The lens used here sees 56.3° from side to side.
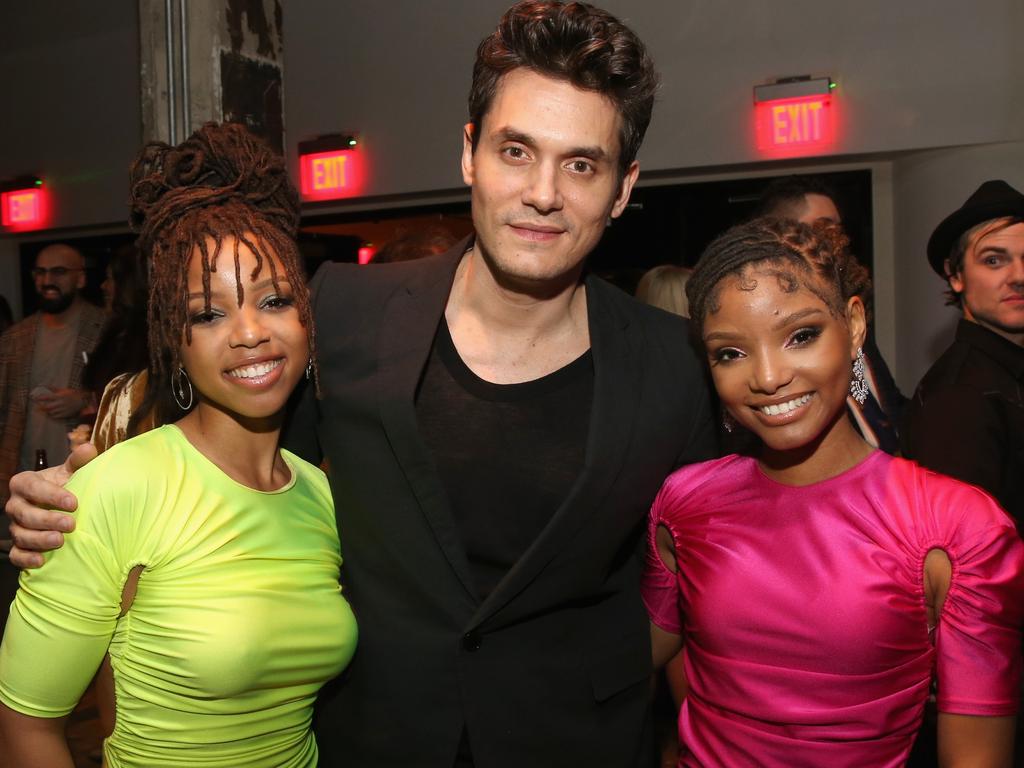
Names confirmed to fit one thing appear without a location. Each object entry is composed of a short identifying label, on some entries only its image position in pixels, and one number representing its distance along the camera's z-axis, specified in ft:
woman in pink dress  4.87
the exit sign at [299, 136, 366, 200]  20.83
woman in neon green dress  4.76
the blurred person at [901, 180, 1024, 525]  8.13
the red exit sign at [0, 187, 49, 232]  25.22
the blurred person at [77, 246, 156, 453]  7.85
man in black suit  5.59
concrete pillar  9.30
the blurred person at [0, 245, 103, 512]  15.40
